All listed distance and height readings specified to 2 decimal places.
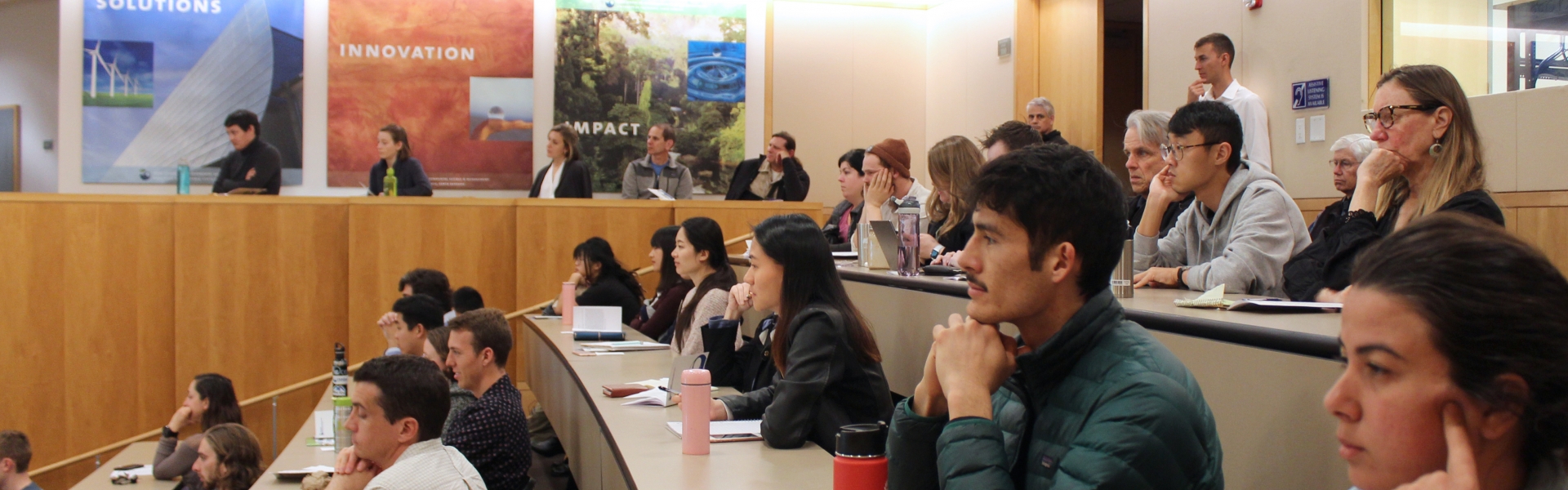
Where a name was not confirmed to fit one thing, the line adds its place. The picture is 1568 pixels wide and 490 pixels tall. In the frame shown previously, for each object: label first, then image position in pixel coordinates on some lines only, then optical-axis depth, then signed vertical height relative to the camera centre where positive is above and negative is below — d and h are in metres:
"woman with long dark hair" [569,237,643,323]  5.93 -0.25
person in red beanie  4.50 +0.24
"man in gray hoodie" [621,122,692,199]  7.88 +0.45
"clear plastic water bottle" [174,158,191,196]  7.04 +0.34
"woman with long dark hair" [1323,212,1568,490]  0.83 -0.10
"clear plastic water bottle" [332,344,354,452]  4.00 -0.69
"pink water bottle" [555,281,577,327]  5.44 -0.33
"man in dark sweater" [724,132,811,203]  7.44 +0.40
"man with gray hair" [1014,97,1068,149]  6.75 +0.76
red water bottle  1.64 -0.33
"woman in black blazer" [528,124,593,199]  7.34 +0.42
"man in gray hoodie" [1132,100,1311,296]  2.65 +0.07
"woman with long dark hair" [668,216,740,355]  4.30 -0.12
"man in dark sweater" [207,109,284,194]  6.88 +0.45
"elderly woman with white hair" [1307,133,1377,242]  3.65 +0.28
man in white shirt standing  5.70 +0.79
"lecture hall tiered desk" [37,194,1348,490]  6.27 -0.25
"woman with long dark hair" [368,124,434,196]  7.20 +0.49
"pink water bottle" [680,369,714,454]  2.27 -0.37
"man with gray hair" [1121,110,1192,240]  3.27 +0.28
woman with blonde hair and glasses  2.13 +0.19
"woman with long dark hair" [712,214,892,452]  2.45 -0.27
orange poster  8.41 +1.14
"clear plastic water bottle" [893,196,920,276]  3.35 -0.01
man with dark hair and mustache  1.25 -0.14
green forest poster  8.84 +1.28
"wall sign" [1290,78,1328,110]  5.41 +0.73
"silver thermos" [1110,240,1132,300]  2.32 -0.09
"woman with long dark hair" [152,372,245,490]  5.20 -0.91
